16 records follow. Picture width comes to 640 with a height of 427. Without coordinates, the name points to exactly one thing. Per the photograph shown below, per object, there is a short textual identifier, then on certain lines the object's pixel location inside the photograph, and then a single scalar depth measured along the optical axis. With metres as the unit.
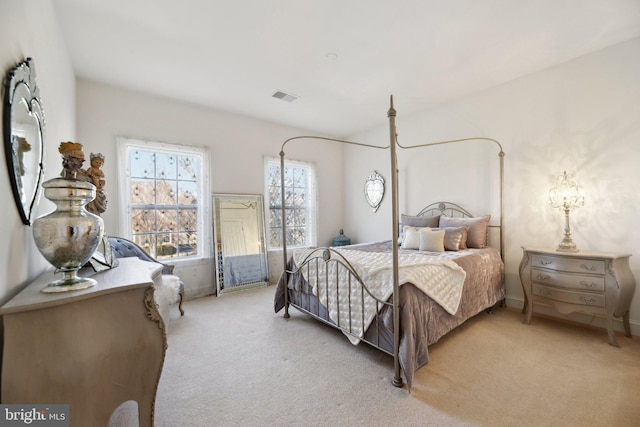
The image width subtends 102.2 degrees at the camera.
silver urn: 0.99
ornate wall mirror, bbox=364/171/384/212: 4.61
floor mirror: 3.79
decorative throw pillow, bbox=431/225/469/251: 2.97
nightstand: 2.19
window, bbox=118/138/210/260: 3.29
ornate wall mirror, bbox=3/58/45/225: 1.09
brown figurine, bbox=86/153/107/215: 1.57
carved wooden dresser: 0.84
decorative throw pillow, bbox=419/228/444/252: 2.95
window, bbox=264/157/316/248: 4.46
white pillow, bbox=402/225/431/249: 3.18
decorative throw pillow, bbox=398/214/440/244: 3.51
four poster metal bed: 1.75
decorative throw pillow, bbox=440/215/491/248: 3.10
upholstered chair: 2.75
